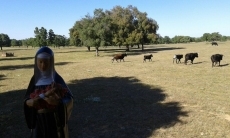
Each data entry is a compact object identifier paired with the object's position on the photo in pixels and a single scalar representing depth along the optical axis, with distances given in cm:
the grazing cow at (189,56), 2400
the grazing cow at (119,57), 2954
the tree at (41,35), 8278
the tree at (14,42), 13858
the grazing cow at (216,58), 2137
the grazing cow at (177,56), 2547
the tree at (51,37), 9208
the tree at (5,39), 10588
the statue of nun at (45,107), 300
